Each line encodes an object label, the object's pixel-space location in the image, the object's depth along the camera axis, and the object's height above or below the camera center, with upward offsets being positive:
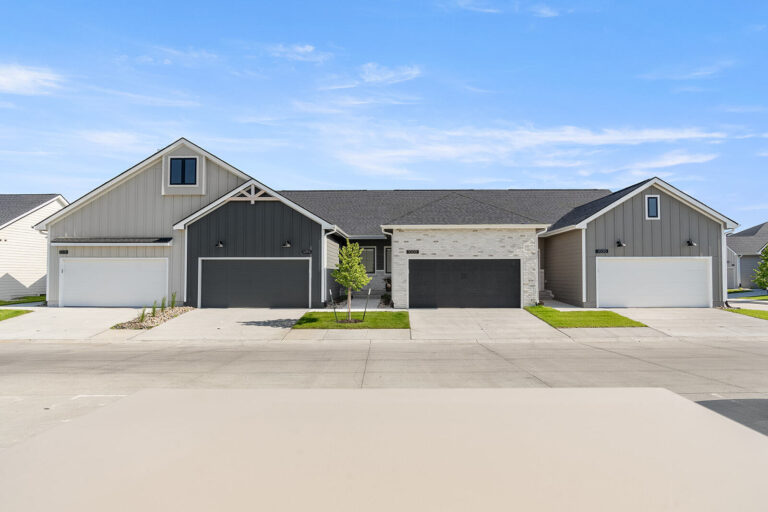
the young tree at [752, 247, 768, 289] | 27.09 -0.71
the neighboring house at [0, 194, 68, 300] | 26.12 +1.11
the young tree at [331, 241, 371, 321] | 16.94 -0.32
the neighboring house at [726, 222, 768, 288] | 39.38 +0.22
